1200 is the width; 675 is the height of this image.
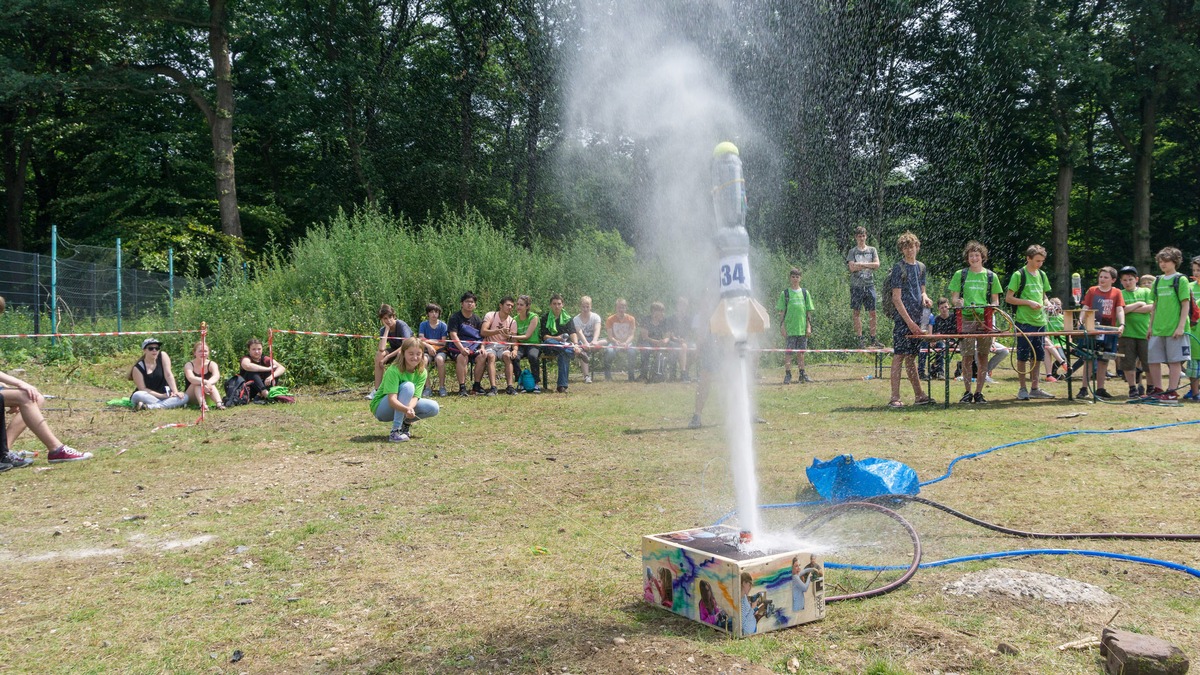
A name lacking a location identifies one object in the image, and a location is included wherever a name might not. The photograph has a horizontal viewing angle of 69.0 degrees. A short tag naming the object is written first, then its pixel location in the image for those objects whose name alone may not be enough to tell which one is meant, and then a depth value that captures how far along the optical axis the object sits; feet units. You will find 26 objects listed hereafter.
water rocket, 13.93
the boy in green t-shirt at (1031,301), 36.55
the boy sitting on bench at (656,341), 53.47
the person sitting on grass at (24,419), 26.55
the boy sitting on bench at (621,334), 53.88
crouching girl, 31.12
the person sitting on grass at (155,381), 40.40
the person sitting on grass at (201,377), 40.11
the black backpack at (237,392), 42.09
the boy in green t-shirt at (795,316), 49.83
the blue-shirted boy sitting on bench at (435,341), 46.09
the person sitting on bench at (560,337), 49.29
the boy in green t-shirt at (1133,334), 38.40
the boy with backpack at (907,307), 34.19
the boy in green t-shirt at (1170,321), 35.78
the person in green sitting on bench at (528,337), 49.24
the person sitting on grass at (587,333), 52.60
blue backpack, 48.34
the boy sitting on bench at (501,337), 47.91
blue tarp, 18.70
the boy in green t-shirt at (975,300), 36.04
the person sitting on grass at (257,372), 43.39
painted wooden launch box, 12.31
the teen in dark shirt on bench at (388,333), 44.65
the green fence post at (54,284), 58.95
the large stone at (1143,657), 10.34
